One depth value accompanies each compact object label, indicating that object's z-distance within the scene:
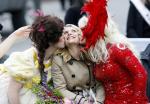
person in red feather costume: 6.78
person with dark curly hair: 6.77
